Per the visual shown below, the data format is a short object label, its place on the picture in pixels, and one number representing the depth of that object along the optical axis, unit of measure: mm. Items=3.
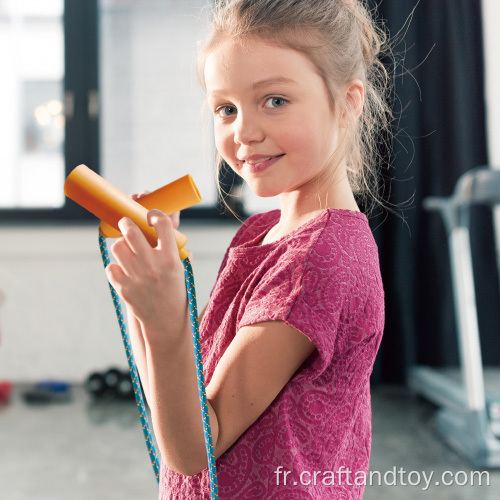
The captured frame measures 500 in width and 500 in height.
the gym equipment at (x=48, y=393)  2928
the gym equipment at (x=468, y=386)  2086
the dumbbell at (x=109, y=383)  2908
